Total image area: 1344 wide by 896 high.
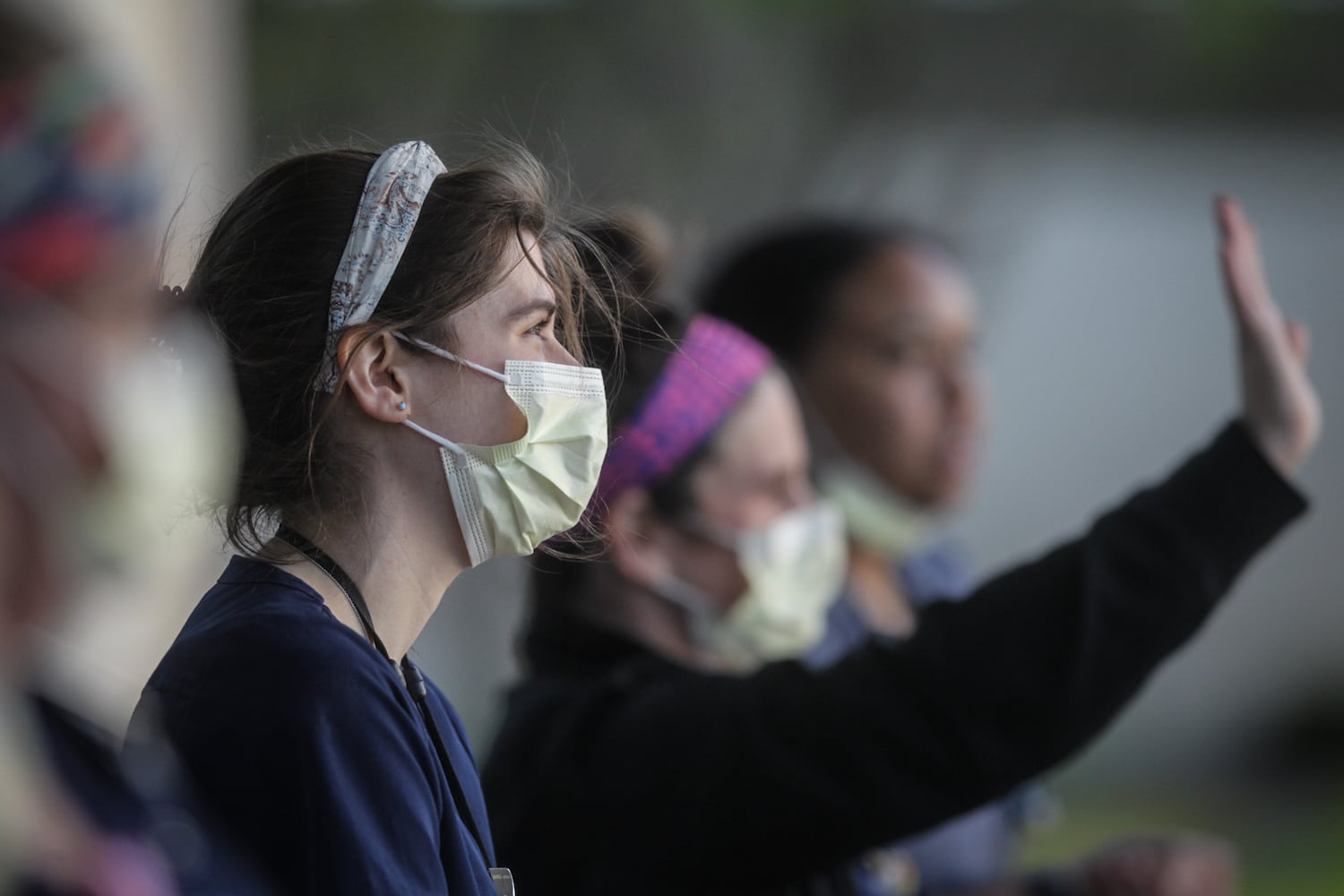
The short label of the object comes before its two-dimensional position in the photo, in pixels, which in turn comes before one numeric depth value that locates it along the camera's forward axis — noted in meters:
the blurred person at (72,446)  3.65
